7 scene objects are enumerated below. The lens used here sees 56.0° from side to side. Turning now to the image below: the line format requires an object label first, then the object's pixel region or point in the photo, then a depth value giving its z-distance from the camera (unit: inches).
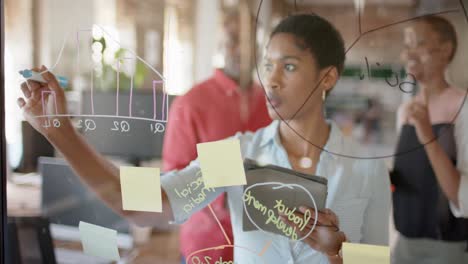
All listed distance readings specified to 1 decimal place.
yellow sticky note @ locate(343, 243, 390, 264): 31.9
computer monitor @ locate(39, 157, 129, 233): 39.0
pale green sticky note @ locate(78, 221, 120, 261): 39.0
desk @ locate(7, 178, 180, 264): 37.2
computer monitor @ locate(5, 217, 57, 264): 43.5
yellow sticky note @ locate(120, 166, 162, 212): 36.6
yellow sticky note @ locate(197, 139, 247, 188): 34.1
